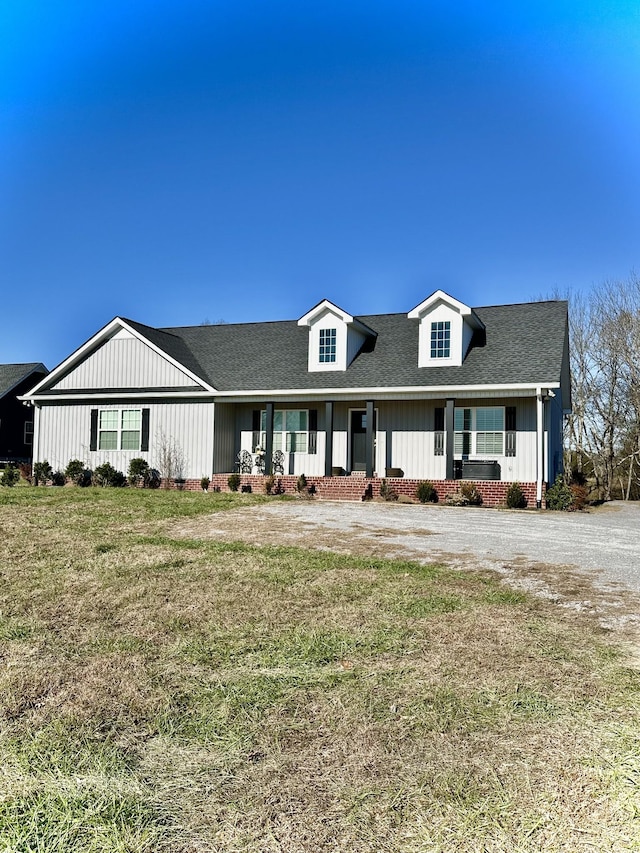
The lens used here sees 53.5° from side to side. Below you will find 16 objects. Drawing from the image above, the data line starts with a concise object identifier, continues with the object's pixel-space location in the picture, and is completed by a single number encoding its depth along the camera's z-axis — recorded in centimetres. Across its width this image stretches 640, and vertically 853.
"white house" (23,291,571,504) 1900
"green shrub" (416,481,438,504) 1788
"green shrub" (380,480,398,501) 1814
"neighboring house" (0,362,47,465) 3212
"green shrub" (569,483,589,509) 1820
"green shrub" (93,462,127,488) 2106
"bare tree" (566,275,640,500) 2975
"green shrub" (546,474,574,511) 1706
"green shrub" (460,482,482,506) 1745
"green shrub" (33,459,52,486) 2195
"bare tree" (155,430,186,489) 2122
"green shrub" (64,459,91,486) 2169
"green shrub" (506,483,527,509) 1716
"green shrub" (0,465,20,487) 2100
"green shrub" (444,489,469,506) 1747
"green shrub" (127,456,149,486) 2102
